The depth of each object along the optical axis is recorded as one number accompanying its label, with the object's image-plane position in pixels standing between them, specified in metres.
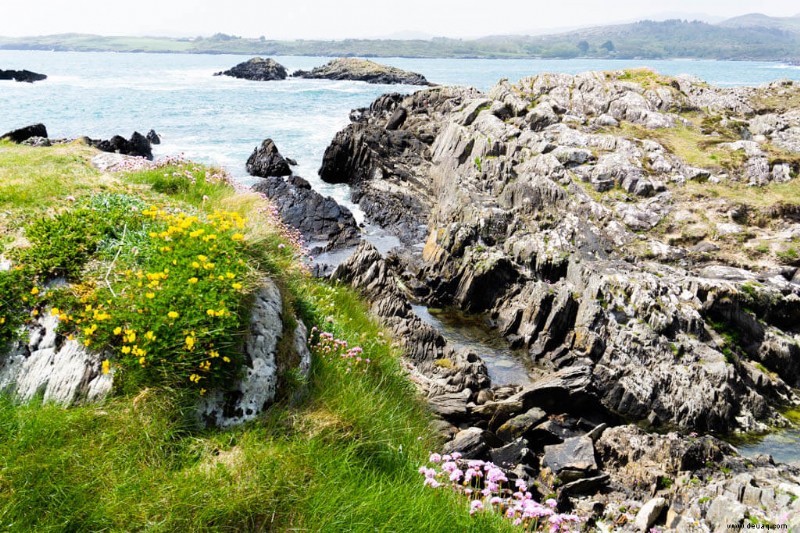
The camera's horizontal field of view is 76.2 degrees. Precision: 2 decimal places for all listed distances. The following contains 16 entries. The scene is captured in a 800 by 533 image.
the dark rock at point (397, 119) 53.97
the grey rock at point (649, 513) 9.41
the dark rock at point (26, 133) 34.03
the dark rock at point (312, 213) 30.99
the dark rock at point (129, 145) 40.78
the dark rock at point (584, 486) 10.96
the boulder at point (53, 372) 5.67
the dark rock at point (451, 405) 13.01
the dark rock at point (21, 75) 104.38
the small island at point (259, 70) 138.12
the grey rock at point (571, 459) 11.46
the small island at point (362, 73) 129.75
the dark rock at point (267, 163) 40.72
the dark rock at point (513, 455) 11.29
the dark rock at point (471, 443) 10.81
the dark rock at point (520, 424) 13.04
